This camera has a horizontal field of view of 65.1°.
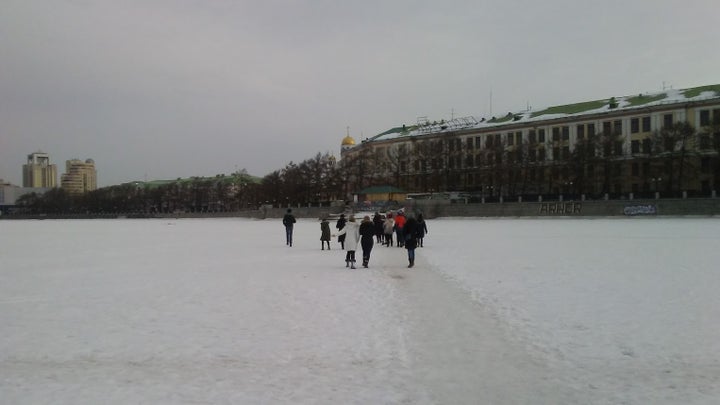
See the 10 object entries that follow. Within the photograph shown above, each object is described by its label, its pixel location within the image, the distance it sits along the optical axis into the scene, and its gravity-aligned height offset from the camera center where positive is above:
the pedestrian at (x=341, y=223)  27.27 -0.86
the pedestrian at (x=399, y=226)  26.95 -1.00
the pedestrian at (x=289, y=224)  27.86 -0.89
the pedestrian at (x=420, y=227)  25.09 -0.99
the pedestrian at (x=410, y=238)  17.59 -1.03
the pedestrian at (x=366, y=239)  17.94 -1.07
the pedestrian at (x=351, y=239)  17.89 -1.07
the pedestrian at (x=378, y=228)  28.67 -1.18
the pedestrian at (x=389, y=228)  27.47 -1.12
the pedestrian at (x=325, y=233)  25.59 -1.24
